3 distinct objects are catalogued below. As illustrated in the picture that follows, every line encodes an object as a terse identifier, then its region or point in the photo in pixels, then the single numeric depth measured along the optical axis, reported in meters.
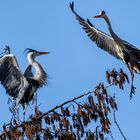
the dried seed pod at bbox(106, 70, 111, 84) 14.84
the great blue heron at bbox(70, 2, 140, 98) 25.70
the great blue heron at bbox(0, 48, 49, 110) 22.14
